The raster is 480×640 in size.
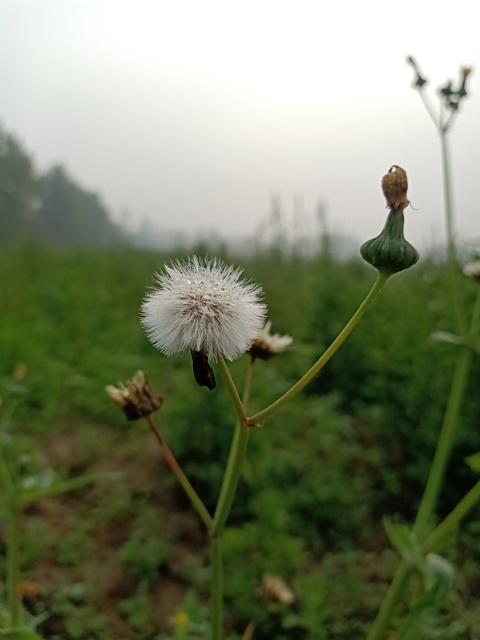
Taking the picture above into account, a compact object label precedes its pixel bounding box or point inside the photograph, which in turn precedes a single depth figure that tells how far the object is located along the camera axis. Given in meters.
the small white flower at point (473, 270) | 0.19
